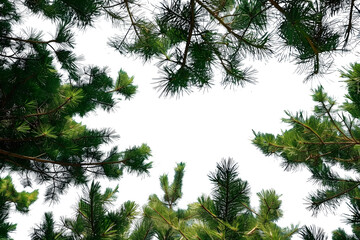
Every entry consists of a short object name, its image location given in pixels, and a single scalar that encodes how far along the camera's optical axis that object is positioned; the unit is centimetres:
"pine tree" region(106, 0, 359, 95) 133
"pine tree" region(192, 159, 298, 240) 210
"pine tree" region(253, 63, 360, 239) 323
